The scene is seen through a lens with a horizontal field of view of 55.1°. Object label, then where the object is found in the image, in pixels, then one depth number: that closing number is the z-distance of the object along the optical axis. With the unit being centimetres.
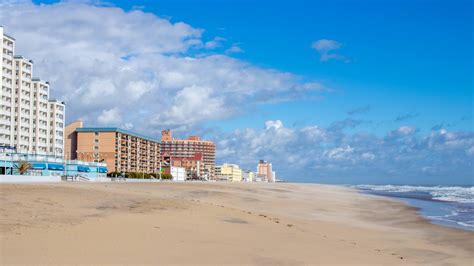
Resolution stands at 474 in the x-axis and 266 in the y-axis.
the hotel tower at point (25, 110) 10531
